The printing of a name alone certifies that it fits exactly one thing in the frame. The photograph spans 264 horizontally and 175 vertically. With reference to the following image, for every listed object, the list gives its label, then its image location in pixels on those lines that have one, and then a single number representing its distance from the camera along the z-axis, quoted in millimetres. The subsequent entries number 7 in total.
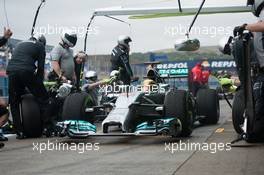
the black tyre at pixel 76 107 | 8125
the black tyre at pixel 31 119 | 8867
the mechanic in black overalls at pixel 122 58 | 10172
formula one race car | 7617
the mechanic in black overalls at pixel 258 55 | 5516
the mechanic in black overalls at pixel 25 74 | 9023
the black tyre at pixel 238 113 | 7790
